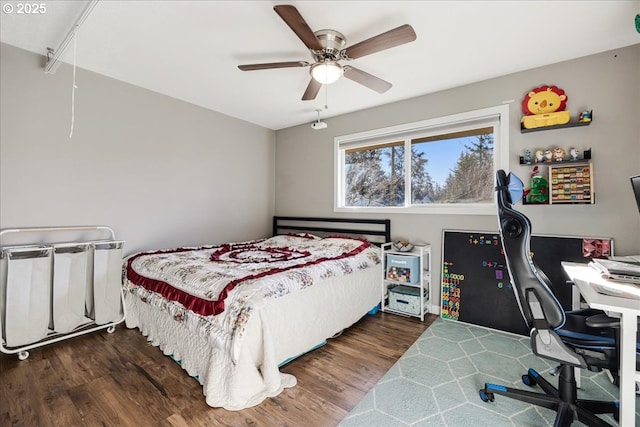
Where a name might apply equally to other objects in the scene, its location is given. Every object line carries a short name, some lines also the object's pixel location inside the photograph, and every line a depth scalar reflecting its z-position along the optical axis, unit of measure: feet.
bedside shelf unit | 9.93
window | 9.72
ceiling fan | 5.56
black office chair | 4.47
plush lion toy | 8.07
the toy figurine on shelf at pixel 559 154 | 8.03
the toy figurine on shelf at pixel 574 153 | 7.88
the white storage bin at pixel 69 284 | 7.84
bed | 5.72
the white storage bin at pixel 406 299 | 10.11
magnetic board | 8.11
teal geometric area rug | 5.30
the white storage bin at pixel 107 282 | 8.46
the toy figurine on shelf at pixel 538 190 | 8.24
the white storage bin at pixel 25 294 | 7.13
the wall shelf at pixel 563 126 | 7.80
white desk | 3.88
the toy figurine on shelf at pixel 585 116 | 7.66
